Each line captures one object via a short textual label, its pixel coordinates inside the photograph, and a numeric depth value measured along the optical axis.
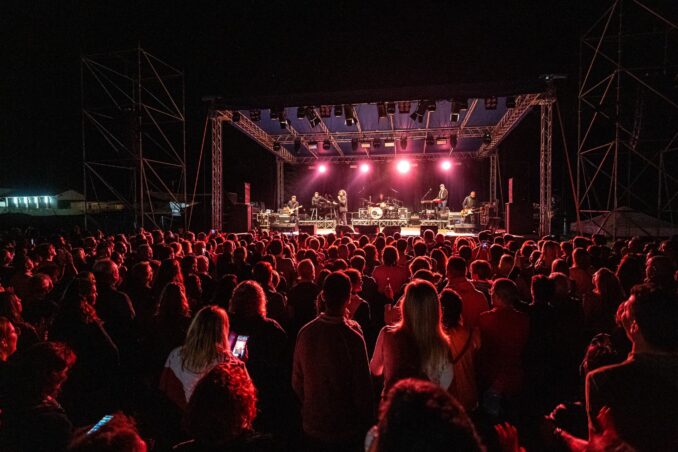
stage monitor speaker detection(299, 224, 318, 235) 15.91
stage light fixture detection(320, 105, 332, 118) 14.16
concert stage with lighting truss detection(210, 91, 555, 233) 12.76
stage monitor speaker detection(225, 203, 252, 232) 14.95
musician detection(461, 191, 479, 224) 18.61
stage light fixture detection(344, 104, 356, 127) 13.84
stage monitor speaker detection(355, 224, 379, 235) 15.80
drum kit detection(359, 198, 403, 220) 20.64
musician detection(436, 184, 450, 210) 20.42
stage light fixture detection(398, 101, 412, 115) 13.56
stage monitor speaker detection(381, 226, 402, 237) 15.96
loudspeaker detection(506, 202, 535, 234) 13.68
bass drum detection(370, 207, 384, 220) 20.62
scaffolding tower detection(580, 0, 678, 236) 9.89
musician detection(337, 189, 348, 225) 21.31
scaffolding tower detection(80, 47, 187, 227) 12.60
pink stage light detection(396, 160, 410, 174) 23.69
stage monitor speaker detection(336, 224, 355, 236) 16.20
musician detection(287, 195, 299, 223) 20.07
